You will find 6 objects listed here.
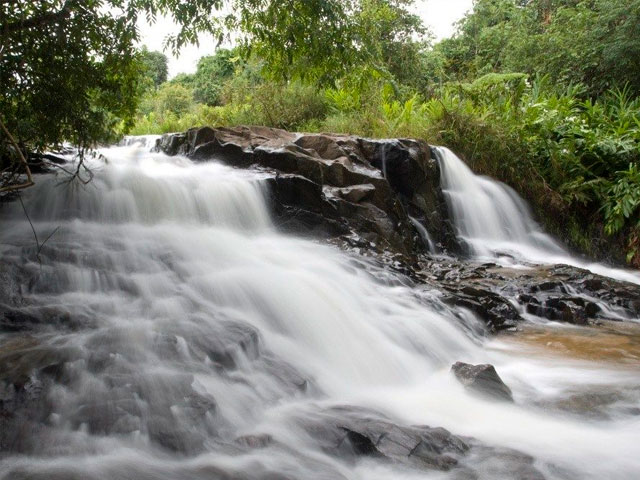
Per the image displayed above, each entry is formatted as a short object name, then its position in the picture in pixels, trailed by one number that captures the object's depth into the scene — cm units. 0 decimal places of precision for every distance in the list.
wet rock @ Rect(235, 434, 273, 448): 267
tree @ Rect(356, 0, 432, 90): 1555
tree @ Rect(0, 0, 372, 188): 400
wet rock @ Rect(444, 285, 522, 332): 499
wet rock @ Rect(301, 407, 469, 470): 262
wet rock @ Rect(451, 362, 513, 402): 340
